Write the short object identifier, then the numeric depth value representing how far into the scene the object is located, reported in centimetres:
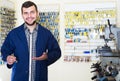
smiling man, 138
